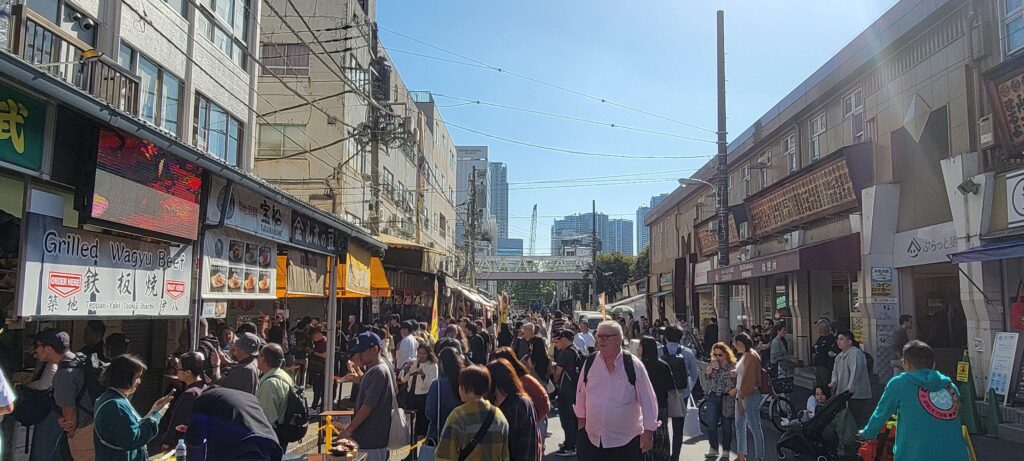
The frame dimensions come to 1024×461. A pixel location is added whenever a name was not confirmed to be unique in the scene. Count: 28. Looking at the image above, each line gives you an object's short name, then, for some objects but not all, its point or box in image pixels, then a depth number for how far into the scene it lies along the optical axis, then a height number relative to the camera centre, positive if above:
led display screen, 6.36 +1.07
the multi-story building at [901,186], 12.81 +2.73
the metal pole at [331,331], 10.54 -0.50
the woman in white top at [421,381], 8.52 -1.00
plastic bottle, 4.61 -1.01
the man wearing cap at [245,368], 5.76 -0.58
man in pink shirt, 5.92 -0.88
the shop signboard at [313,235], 11.17 +1.07
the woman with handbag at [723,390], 8.90 -1.10
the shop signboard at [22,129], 5.41 +1.31
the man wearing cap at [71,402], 5.42 -0.82
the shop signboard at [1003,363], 11.52 -0.94
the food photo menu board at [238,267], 8.91 +0.43
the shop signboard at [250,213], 8.62 +1.14
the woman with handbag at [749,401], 8.52 -1.19
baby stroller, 8.92 -1.68
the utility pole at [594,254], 55.68 +3.73
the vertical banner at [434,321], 16.59 -0.52
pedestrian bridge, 74.69 +3.55
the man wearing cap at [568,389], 9.84 -1.22
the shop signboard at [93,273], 5.95 +0.23
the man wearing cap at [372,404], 6.73 -1.00
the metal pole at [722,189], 20.30 +3.28
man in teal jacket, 5.42 -0.84
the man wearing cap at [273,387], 5.85 -0.74
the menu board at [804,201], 17.86 +2.92
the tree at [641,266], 74.56 +3.90
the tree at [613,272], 79.94 +3.39
